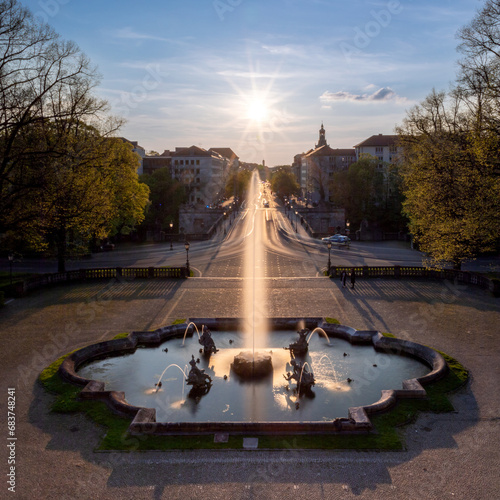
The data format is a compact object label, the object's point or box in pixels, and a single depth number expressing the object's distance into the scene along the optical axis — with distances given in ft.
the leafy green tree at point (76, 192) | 100.99
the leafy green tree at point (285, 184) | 514.27
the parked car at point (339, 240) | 206.72
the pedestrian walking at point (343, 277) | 118.42
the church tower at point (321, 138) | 596.70
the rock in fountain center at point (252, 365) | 64.44
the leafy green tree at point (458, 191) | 89.45
